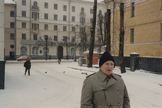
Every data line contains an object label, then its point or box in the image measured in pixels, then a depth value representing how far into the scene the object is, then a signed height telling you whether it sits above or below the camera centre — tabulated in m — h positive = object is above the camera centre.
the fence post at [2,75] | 9.53 -1.30
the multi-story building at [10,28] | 50.81 +6.23
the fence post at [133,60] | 17.96 -0.90
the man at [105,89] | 2.67 -0.58
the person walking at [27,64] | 16.52 -1.26
